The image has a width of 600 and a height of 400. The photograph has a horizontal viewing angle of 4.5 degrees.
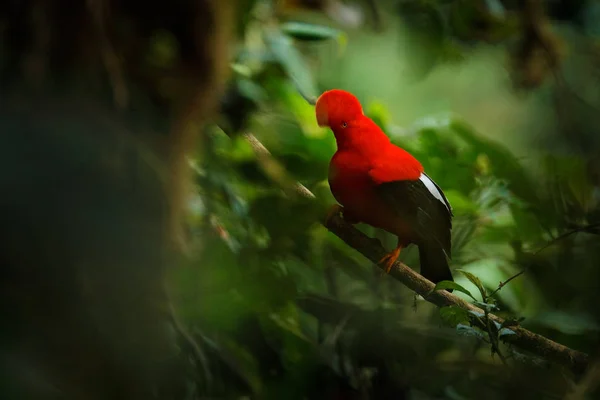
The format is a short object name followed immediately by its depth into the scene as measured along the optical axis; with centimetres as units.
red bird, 1020
